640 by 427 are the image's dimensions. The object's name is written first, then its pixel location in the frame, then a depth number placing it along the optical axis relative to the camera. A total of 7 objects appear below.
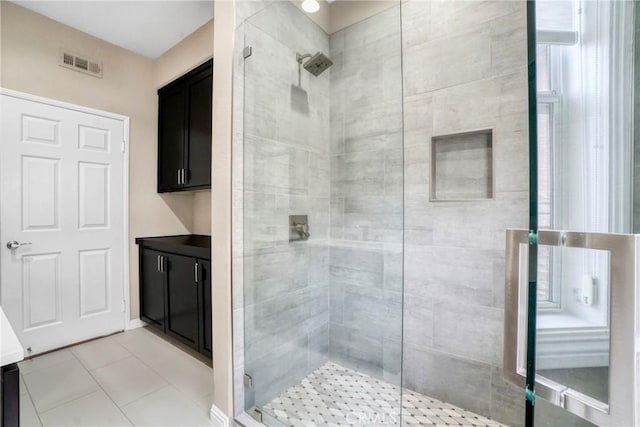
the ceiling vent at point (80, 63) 2.36
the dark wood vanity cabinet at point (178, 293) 2.10
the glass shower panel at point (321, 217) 1.60
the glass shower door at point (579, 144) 0.56
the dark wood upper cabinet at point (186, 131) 2.35
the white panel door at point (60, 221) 2.12
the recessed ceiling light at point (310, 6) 1.77
